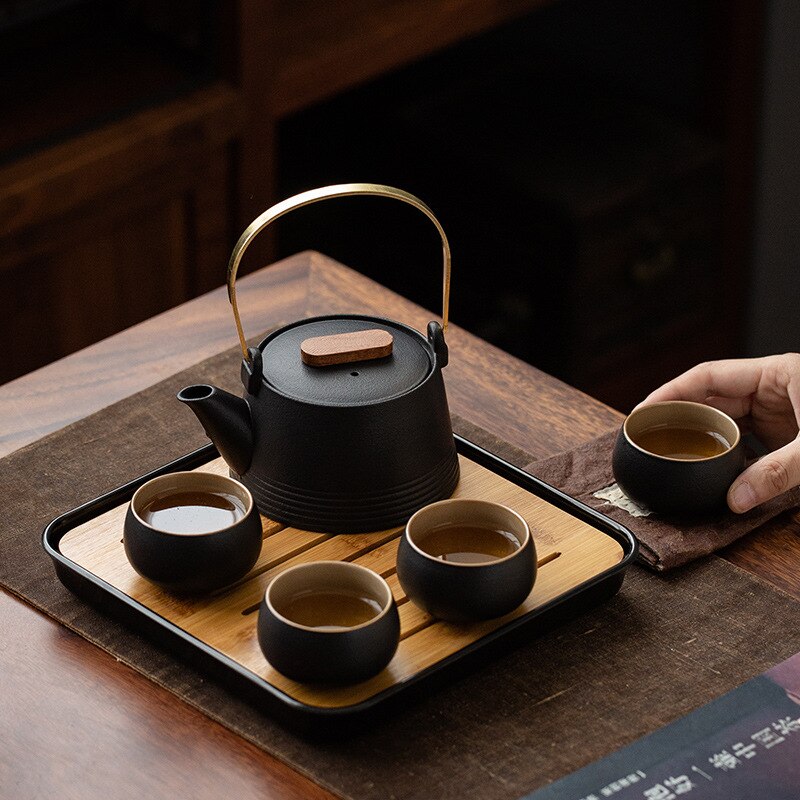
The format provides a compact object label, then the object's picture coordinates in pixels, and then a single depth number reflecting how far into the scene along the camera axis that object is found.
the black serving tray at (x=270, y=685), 1.62
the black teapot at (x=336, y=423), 1.72
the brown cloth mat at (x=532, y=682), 1.62
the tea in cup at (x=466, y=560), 1.64
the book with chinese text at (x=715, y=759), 1.60
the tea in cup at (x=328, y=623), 1.61
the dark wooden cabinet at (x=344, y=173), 2.42
